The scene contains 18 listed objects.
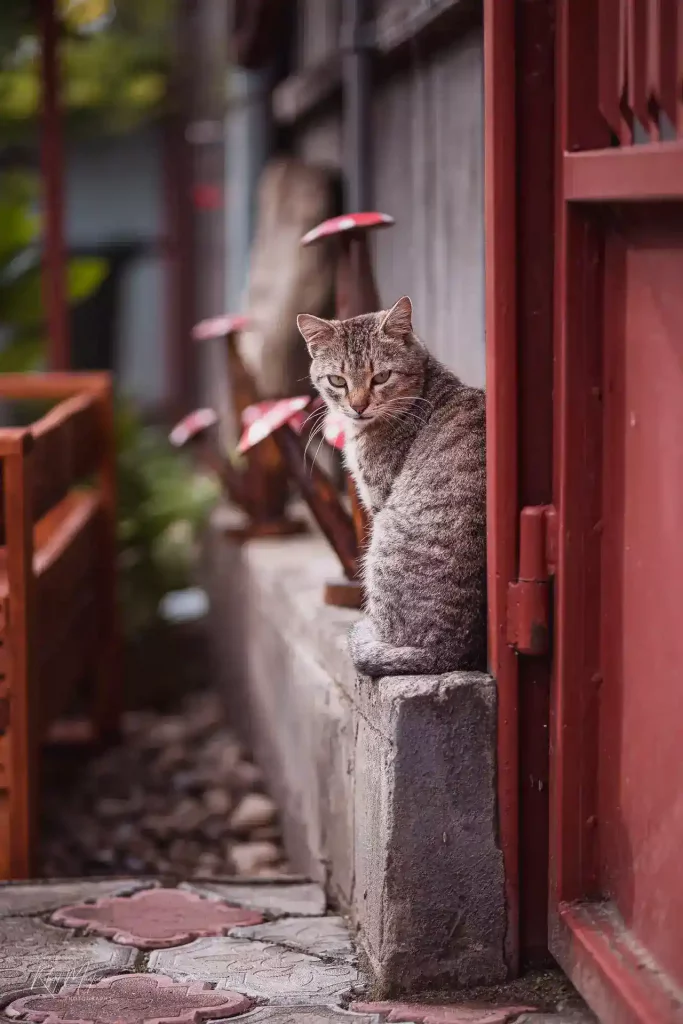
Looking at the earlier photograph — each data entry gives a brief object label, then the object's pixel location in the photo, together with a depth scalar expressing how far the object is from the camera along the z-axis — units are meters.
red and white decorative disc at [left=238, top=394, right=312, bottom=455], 3.05
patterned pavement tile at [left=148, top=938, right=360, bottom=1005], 2.51
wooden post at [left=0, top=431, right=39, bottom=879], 3.27
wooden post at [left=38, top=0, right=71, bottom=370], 6.21
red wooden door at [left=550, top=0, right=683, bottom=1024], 2.13
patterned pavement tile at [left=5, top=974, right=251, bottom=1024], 2.38
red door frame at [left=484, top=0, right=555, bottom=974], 2.37
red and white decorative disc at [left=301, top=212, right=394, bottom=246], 3.01
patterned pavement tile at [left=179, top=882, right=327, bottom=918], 3.03
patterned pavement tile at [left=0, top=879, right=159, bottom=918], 2.99
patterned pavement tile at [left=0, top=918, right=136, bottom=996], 2.59
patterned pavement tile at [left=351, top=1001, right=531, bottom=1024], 2.35
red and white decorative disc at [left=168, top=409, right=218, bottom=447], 4.33
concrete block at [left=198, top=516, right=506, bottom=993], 2.48
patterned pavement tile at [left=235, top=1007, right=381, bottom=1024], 2.37
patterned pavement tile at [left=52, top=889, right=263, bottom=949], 2.81
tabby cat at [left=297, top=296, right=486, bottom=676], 2.60
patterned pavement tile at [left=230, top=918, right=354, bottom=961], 2.74
